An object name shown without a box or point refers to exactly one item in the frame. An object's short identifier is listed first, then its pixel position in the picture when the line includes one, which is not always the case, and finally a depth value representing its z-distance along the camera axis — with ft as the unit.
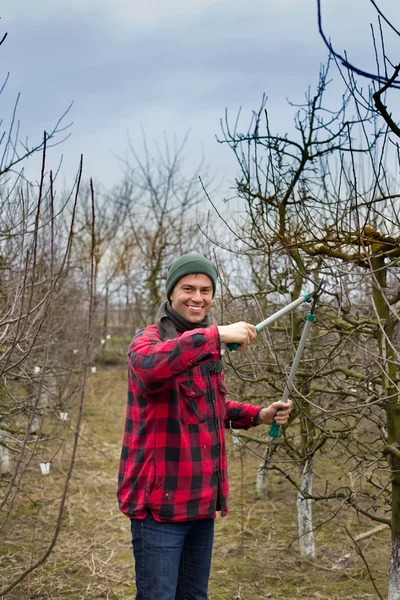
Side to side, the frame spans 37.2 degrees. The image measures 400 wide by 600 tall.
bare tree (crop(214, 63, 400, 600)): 9.51
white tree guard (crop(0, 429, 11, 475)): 20.54
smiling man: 6.95
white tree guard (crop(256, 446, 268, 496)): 22.97
